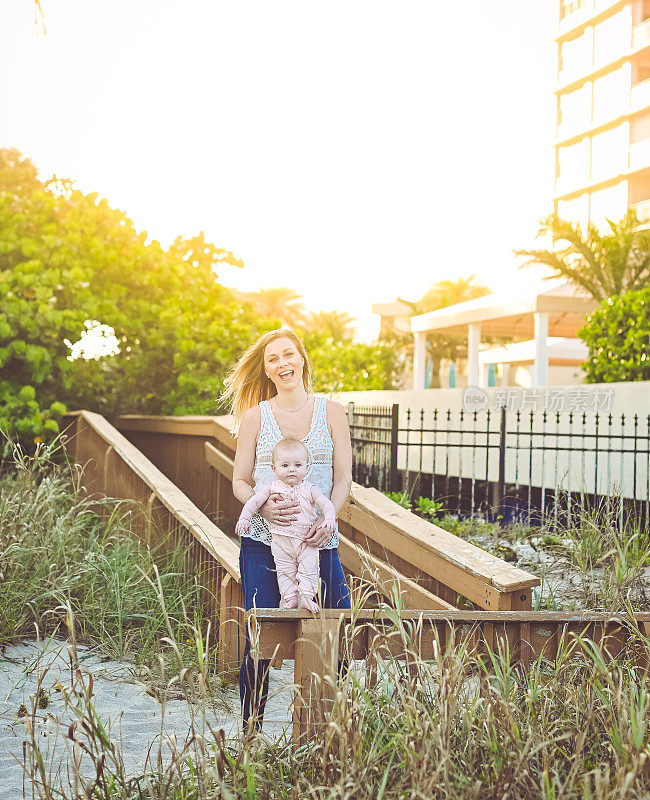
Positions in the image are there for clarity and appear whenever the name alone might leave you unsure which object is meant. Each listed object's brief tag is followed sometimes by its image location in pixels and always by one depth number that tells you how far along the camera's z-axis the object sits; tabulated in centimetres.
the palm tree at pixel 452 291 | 3869
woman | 338
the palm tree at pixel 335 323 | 4188
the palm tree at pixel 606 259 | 2169
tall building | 4088
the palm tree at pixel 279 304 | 4791
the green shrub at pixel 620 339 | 1173
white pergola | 2017
